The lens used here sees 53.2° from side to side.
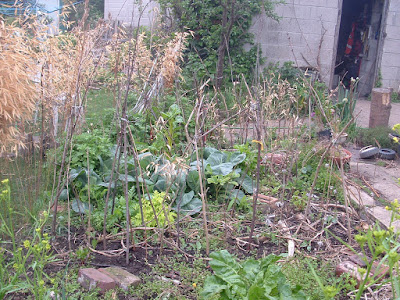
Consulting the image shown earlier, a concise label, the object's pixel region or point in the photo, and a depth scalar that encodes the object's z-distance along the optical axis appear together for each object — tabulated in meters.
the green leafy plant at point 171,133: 3.96
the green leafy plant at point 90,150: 3.41
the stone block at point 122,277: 2.37
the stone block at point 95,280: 2.30
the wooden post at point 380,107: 6.53
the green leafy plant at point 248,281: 1.97
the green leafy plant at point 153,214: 2.98
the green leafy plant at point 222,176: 3.54
